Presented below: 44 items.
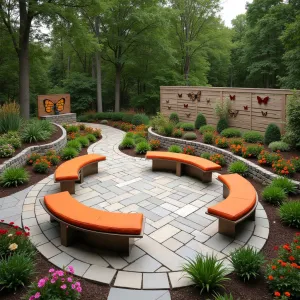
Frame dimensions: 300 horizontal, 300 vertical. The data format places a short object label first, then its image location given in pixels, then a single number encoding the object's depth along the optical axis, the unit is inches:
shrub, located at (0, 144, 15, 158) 254.7
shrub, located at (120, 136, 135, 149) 362.6
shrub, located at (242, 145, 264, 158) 260.0
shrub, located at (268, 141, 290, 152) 260.1
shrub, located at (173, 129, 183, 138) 356.8
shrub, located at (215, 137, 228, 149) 299.4
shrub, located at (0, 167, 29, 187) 218.5
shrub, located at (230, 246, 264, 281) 113.0
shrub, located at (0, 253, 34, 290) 104.9
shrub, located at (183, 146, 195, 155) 314.0
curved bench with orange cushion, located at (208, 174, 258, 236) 140.9
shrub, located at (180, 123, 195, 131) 384.2
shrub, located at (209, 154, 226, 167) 276.8
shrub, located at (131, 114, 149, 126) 543.1
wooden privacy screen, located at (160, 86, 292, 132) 305.6
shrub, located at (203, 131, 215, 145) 318.7
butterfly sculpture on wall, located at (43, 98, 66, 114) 528.3
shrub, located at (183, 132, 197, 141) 343.3
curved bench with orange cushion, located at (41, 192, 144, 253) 125.1
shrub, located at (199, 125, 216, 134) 358.3
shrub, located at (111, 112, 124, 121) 612.2
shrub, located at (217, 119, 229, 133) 353.4
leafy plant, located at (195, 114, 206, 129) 387.5
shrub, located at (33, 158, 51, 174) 254.2
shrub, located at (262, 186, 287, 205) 185.0
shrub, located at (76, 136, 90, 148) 369.8
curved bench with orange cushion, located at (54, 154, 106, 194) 198.7
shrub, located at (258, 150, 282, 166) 234.2
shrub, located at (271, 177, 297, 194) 194.9
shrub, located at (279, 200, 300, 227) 155.2
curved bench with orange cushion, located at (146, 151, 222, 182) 229.6
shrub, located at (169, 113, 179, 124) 433.3
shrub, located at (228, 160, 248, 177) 241.4
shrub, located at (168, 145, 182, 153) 312.5
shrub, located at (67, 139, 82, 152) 338.3
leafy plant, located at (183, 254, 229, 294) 106.3
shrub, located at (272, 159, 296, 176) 211.3
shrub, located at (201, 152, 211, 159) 291.9
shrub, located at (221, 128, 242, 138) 328.8
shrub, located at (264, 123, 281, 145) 285.7
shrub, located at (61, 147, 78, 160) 303.1
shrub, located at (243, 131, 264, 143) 301.0
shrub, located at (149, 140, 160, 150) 350.3
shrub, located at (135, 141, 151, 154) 332.8
